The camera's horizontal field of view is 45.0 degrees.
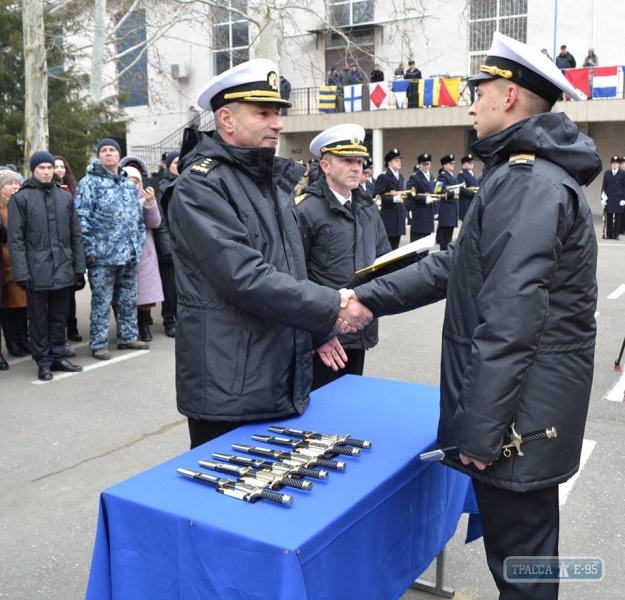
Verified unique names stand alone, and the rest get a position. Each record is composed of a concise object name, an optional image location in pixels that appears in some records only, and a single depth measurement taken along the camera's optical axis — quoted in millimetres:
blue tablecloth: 1994
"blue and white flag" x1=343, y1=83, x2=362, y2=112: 27234
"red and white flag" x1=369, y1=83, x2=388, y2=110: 26859
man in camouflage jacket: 7320
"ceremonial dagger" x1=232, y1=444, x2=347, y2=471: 2407
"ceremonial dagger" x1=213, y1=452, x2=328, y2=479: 2336
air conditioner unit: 32312
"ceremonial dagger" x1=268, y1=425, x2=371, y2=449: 2609
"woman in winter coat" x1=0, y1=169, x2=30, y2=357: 7371
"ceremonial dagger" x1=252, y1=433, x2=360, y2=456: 2531
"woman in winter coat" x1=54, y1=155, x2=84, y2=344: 8352
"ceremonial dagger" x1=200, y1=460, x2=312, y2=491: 2262
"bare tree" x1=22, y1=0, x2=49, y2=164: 12420
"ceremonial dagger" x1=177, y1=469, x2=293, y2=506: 2172
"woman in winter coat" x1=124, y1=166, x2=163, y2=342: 8055
